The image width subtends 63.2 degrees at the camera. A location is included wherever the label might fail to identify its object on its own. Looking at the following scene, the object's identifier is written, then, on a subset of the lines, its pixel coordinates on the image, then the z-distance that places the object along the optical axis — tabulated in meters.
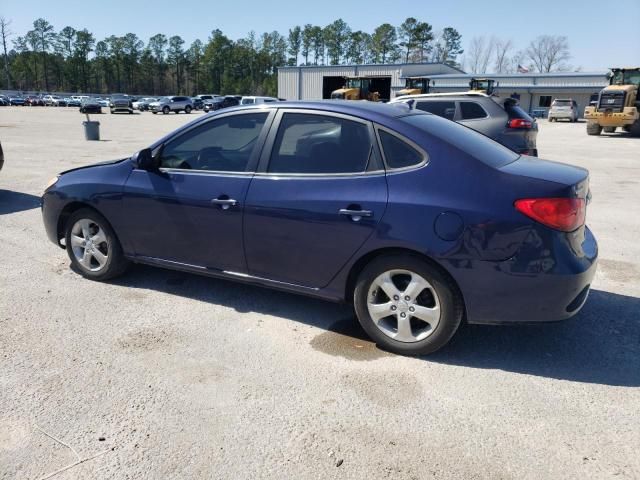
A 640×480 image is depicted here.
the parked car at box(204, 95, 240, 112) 52.20
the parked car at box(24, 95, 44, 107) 71.29
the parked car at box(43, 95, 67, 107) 71.94
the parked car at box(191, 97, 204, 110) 59.11
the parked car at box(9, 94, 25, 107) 70.38
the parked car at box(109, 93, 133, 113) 51.12
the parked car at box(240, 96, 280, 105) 38.35
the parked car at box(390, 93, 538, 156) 10.02
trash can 19.52
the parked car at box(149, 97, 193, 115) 54.12
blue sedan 3.17
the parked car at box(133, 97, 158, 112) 57.72
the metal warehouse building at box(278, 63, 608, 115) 55.59
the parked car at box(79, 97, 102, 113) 49.69
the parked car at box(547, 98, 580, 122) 41.34
